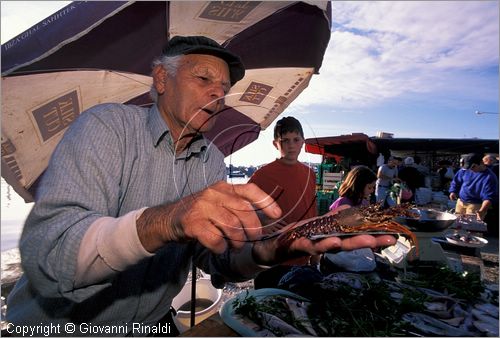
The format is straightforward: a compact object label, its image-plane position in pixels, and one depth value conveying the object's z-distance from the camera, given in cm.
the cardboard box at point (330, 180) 291
